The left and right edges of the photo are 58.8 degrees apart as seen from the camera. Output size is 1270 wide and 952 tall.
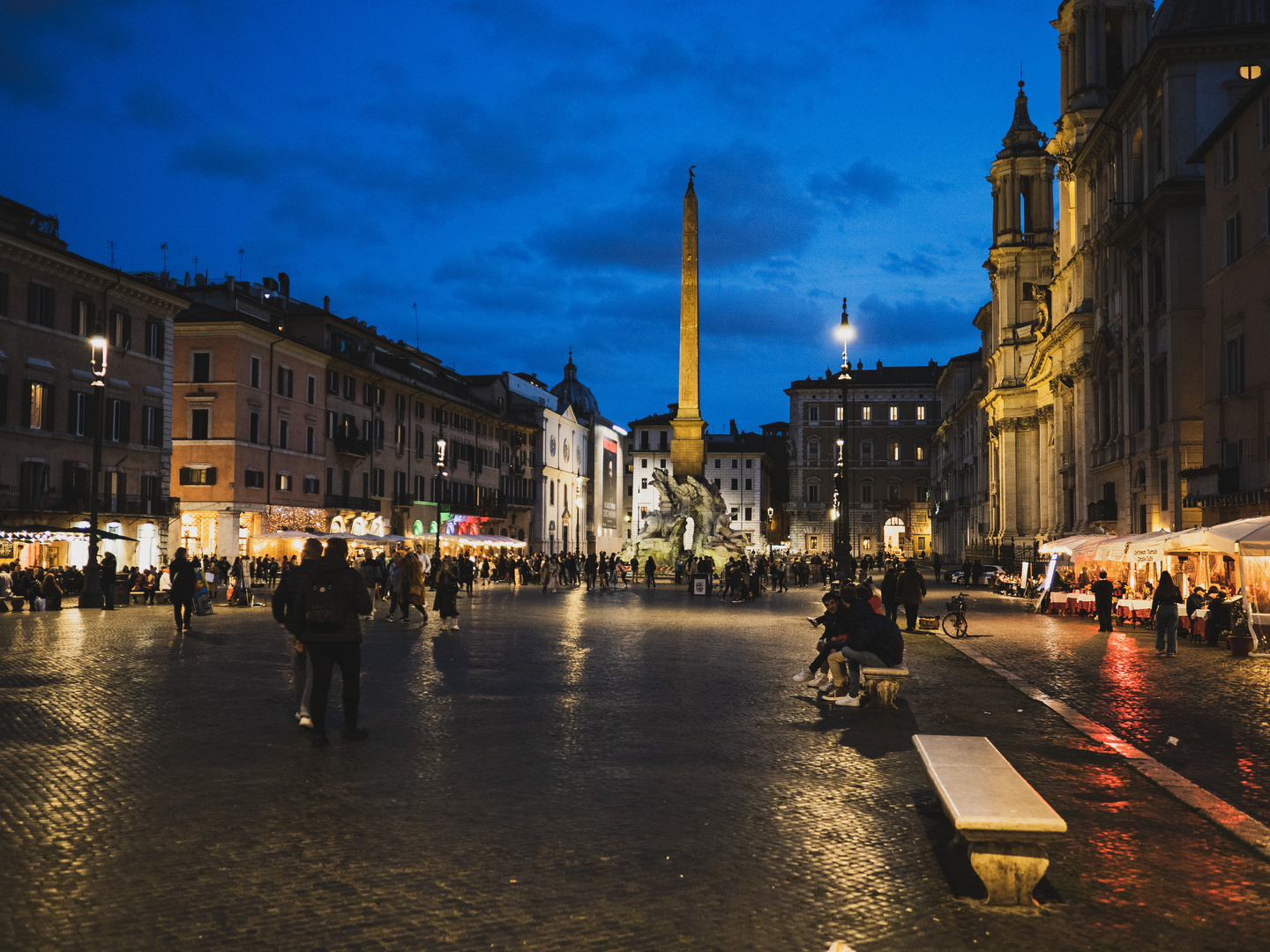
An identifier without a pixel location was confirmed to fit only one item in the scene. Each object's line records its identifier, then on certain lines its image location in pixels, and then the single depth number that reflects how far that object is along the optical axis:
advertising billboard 109.19
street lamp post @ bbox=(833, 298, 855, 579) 26.91
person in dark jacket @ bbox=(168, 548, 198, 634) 20.02
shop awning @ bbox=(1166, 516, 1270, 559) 19.03
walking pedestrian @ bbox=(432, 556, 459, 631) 20.33
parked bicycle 21.81
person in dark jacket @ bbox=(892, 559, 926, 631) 22.75
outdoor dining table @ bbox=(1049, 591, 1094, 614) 28.83
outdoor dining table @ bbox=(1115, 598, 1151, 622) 26.12
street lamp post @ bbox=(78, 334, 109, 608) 26.86
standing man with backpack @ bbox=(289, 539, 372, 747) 9.04
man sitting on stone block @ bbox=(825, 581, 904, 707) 11.64
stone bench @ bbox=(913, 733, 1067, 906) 5.12
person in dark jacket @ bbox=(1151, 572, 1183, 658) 17.89
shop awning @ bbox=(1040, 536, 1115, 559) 28.22
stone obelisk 50.19
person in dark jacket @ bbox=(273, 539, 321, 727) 9.52
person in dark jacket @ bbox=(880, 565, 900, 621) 23.70
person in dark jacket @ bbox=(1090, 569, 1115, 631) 23.77
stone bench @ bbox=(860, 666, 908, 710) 11.41
